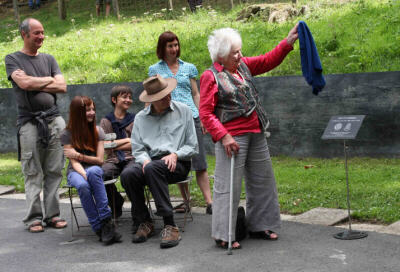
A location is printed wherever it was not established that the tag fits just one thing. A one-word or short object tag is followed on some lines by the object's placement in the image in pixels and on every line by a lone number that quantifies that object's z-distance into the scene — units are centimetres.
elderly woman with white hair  604
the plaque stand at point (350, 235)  602
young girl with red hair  673
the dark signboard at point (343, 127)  604
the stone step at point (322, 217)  673
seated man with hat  658
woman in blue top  755
